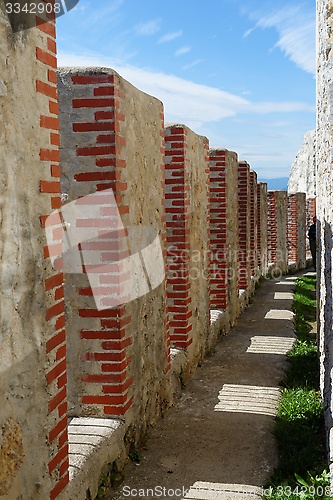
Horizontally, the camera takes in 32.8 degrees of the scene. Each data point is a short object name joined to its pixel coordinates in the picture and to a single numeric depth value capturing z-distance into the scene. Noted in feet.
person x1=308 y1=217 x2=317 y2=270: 45.27
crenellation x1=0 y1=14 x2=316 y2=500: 7.65
